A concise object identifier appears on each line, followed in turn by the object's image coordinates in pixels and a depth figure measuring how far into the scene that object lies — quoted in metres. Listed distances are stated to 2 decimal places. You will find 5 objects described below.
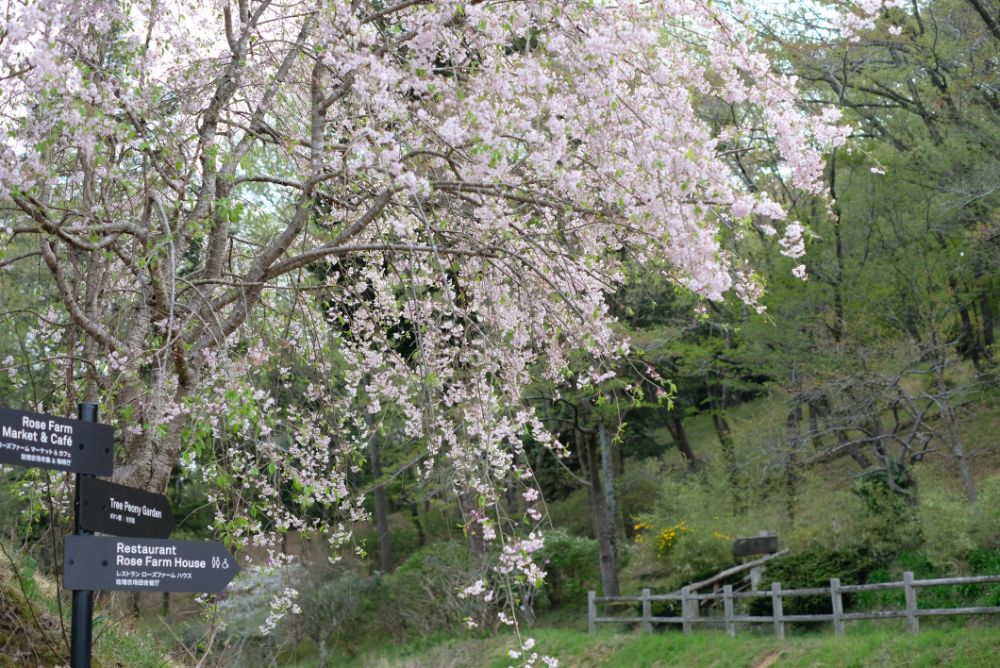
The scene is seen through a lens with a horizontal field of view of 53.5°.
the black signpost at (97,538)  3.25
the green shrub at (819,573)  13.95
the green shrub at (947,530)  12.89
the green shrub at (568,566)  21.30
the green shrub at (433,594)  19.09
